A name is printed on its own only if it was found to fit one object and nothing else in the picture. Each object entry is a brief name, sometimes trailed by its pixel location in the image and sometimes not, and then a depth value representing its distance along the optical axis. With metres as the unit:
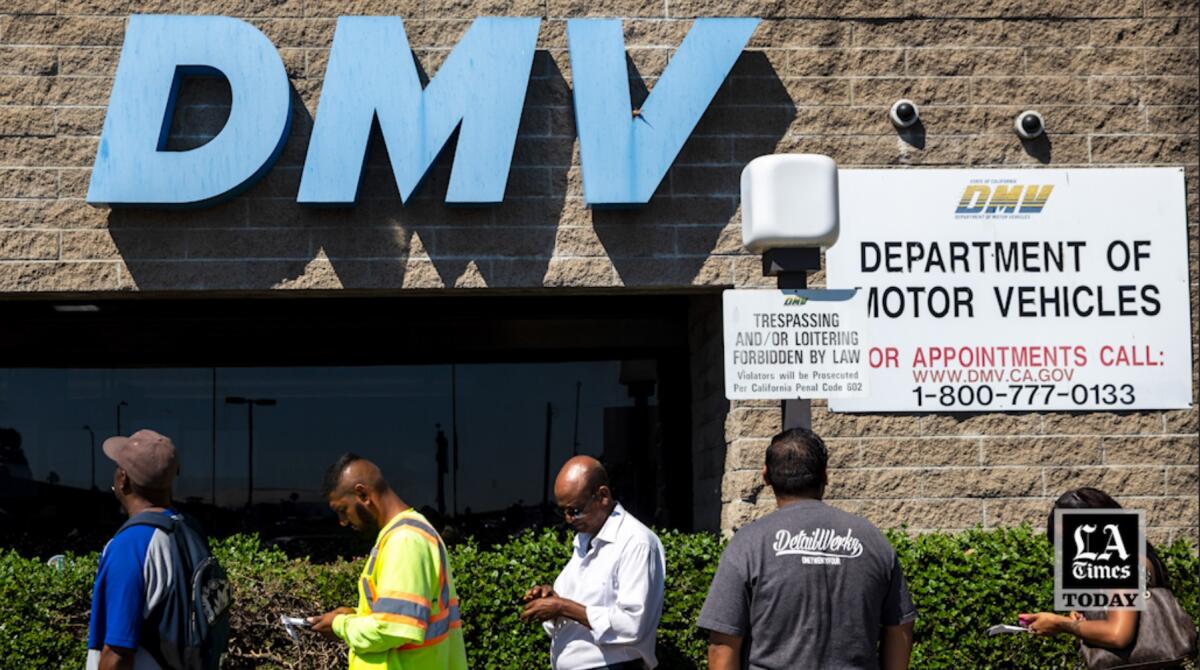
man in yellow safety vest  5.02
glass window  11.12
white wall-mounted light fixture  5.94
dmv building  8.88
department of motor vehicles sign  9.07
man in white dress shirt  6.03
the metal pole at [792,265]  5.99
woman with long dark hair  5.24
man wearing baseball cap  4.96
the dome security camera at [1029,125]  9.25
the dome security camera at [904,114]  9.21
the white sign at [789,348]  5.70
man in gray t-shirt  4.79
